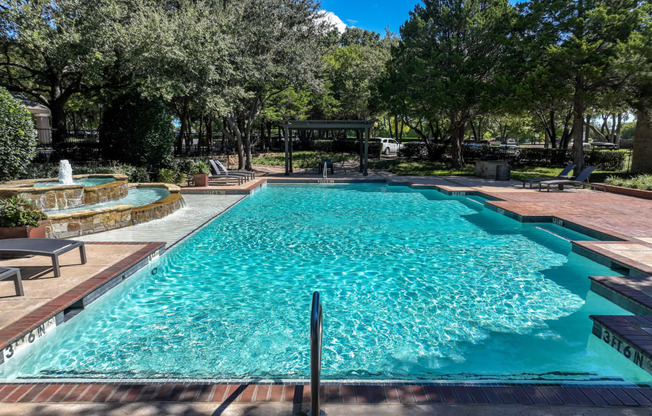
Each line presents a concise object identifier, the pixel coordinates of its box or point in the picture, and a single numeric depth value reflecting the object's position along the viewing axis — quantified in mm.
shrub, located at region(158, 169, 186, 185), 18094
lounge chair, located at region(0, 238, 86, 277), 5191
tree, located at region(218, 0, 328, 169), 19859
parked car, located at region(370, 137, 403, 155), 37594
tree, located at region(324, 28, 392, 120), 37031
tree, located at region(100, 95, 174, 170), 18016
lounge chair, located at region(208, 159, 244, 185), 18016
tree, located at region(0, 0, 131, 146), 14625
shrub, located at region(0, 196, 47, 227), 6980
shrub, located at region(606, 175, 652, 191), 14594
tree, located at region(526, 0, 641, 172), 17438
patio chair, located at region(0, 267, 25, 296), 4470
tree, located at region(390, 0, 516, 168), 21203
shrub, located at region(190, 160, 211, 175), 19098
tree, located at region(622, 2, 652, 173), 16047
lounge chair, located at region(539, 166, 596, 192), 15727
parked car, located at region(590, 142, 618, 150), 44359
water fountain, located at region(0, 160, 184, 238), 8695
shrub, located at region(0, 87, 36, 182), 11531
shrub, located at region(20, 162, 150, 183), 15104
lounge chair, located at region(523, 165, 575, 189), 16766
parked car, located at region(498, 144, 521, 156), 28281
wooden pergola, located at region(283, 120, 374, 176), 21484
